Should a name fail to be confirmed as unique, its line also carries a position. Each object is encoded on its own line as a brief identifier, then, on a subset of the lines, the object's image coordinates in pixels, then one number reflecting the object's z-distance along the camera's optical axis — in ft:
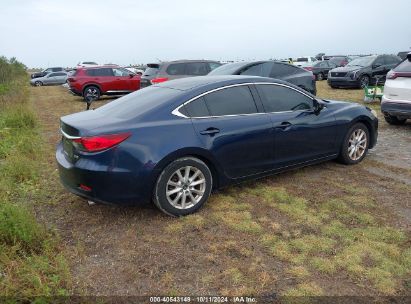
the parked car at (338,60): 90.33
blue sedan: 12.80
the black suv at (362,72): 57.72
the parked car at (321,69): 85.61
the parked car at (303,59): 115.34
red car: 57.57
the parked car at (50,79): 112.98
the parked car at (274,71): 32.45
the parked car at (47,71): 120.88
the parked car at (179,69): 44.21
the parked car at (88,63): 142.98
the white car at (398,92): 25.77
